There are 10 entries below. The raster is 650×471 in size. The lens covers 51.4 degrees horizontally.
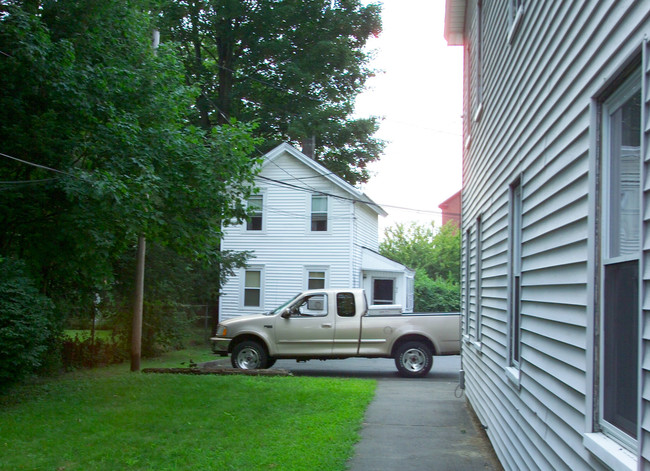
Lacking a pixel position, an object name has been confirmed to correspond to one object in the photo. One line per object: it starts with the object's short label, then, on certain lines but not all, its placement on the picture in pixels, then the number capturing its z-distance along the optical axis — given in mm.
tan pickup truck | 16062
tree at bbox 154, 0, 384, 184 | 32156
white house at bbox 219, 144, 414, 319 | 27672
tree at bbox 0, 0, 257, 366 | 10828
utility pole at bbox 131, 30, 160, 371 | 15523
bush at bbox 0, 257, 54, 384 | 10289
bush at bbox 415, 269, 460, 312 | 36781
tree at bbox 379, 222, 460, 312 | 50188
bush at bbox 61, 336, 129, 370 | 16844
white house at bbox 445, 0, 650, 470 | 3113
